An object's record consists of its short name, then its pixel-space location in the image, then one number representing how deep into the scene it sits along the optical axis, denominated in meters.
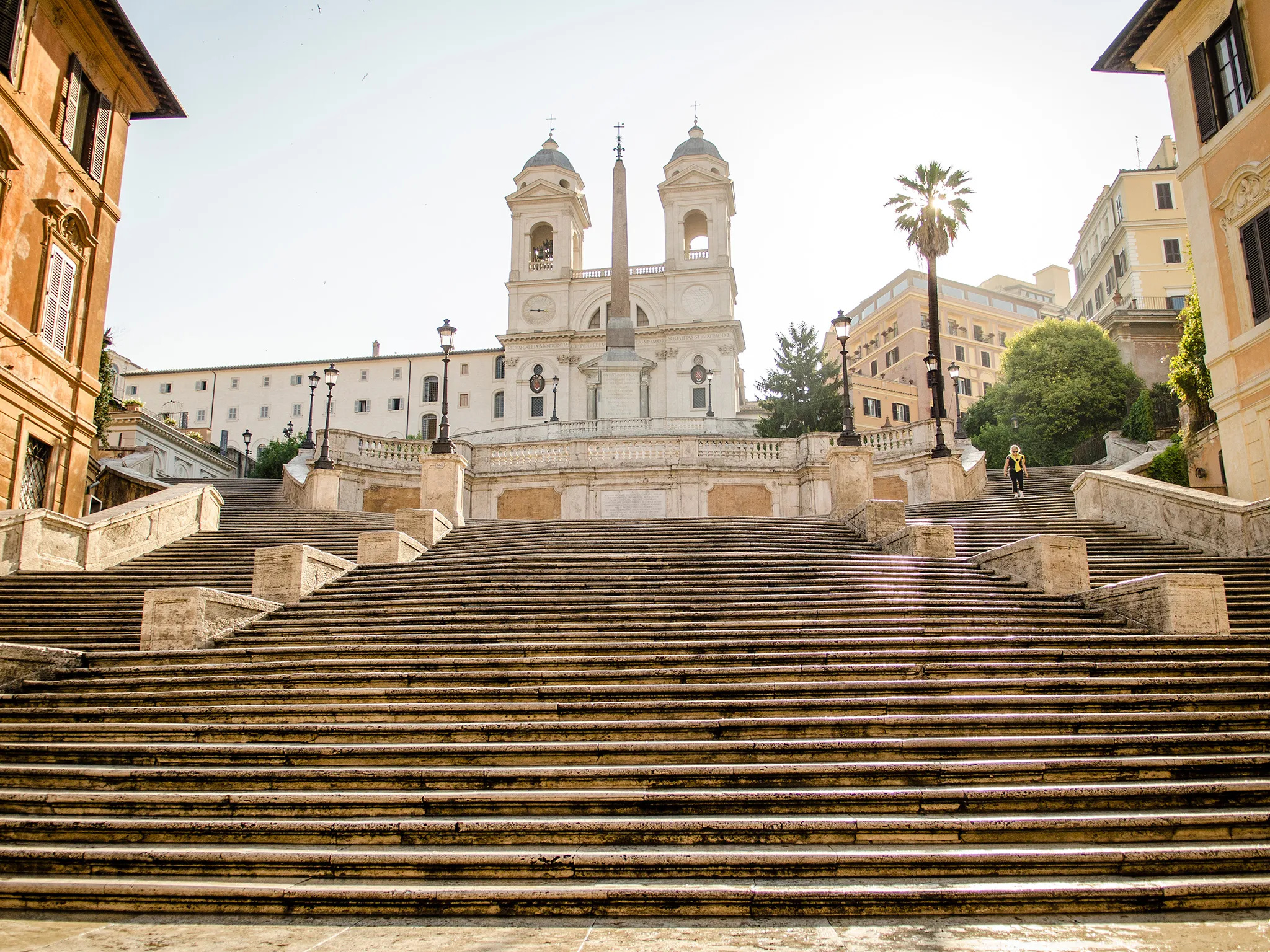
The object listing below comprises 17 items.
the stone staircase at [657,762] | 6.40
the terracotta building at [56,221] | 18.53
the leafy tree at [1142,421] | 35.72
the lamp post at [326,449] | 25.78
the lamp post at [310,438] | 30.54
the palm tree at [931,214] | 40.34
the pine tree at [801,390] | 45.28
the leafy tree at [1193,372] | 24.91
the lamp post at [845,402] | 22.14
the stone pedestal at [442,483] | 21.08
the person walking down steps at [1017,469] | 23.67
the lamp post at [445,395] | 21.55
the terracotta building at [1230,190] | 18.45
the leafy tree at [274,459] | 49.19
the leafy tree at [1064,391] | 43.09
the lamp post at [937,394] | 26.31
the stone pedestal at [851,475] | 21.97
